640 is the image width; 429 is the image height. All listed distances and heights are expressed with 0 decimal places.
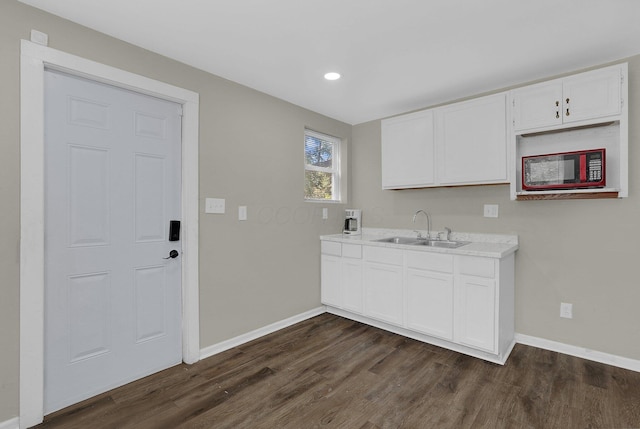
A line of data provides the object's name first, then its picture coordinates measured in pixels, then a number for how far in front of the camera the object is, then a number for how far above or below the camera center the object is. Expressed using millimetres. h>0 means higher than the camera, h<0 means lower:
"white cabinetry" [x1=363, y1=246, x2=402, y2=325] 3023 -721
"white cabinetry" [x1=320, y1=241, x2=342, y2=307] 3531 -706
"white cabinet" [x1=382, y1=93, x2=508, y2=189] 2730 +675
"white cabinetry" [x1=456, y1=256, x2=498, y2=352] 2447 -736
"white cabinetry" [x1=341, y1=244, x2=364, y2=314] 3332 -730
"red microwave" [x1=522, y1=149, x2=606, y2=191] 2297 +345
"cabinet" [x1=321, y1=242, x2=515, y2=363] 2477 -756
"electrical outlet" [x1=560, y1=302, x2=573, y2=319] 2621 -836
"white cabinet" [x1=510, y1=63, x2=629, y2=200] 2234 +719
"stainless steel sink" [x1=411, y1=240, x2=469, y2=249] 3093 -315
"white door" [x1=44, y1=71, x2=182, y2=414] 1919 -168
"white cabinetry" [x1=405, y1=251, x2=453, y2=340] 2684 -736
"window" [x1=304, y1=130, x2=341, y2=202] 3734 +594
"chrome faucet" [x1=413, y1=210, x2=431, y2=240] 3448 -148
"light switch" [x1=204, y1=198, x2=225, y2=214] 2609 +73
